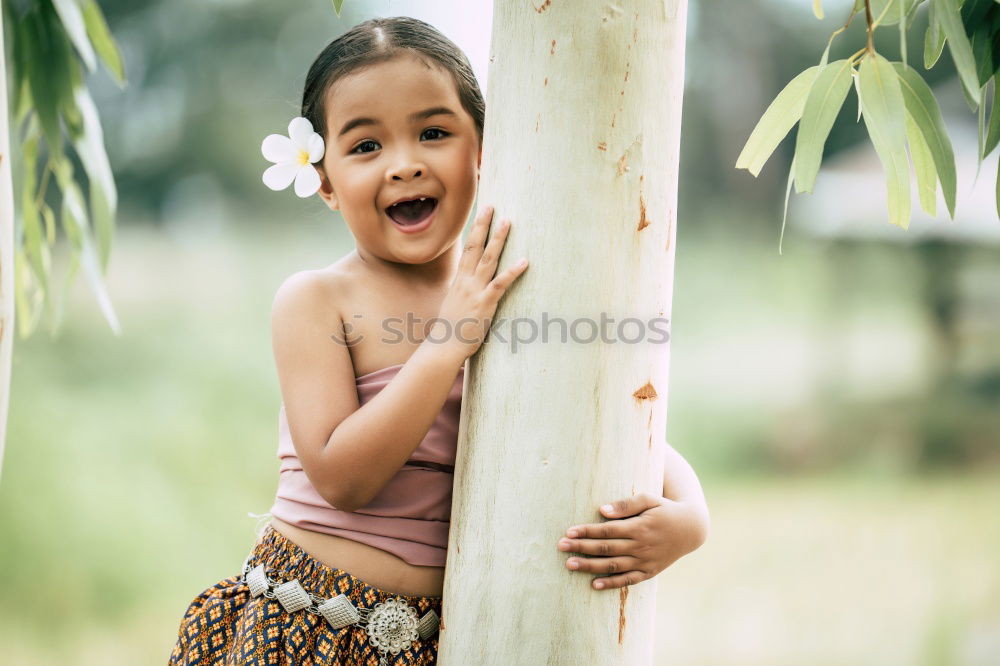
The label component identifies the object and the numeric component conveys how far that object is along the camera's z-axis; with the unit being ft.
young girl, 7.24
